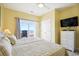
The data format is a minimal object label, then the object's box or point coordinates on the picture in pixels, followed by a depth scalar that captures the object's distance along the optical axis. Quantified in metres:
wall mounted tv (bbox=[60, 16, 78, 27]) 2.93
